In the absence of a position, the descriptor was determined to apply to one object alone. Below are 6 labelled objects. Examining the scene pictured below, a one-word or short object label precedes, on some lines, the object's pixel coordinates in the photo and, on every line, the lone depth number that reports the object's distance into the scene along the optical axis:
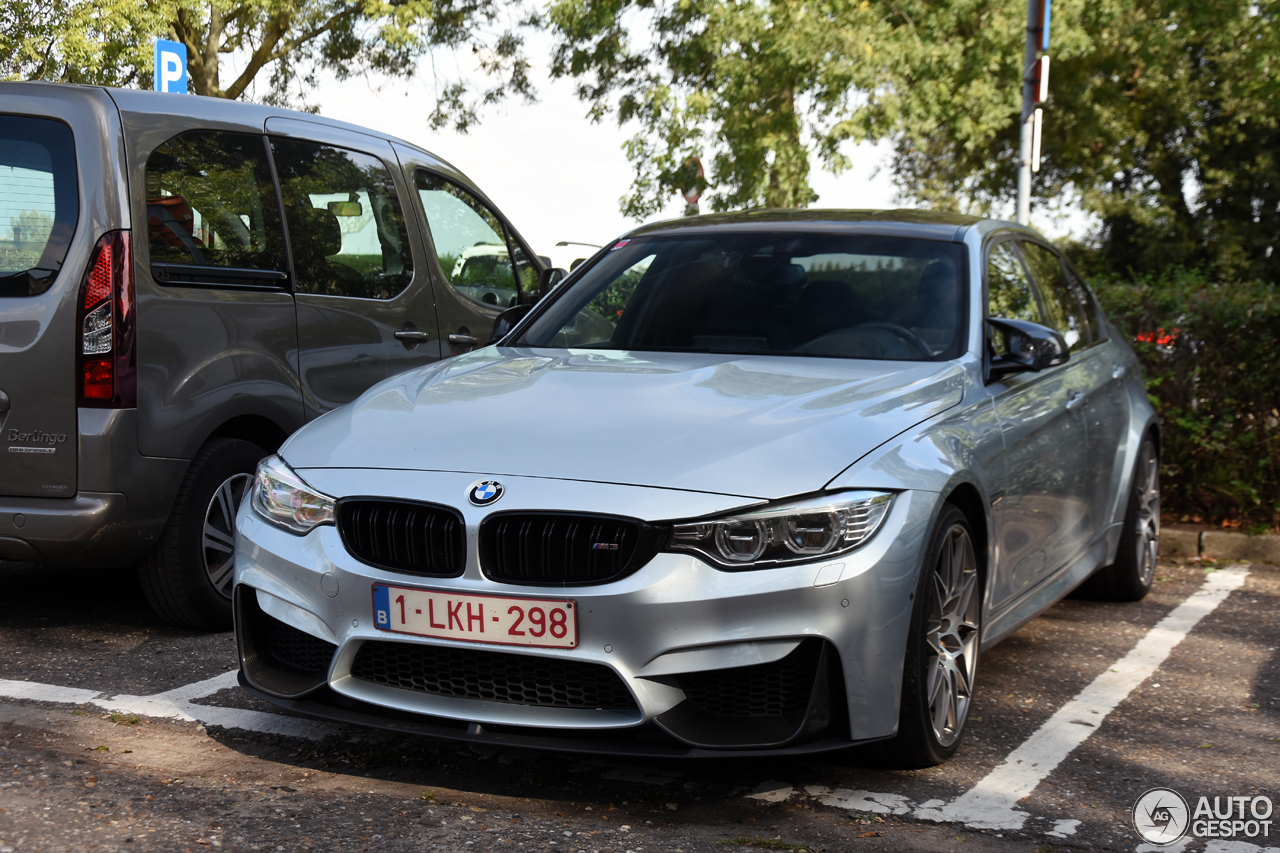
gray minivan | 4.64
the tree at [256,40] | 17.08
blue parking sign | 9.09
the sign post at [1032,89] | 10.48
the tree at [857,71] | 17.86
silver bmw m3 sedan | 3.16
